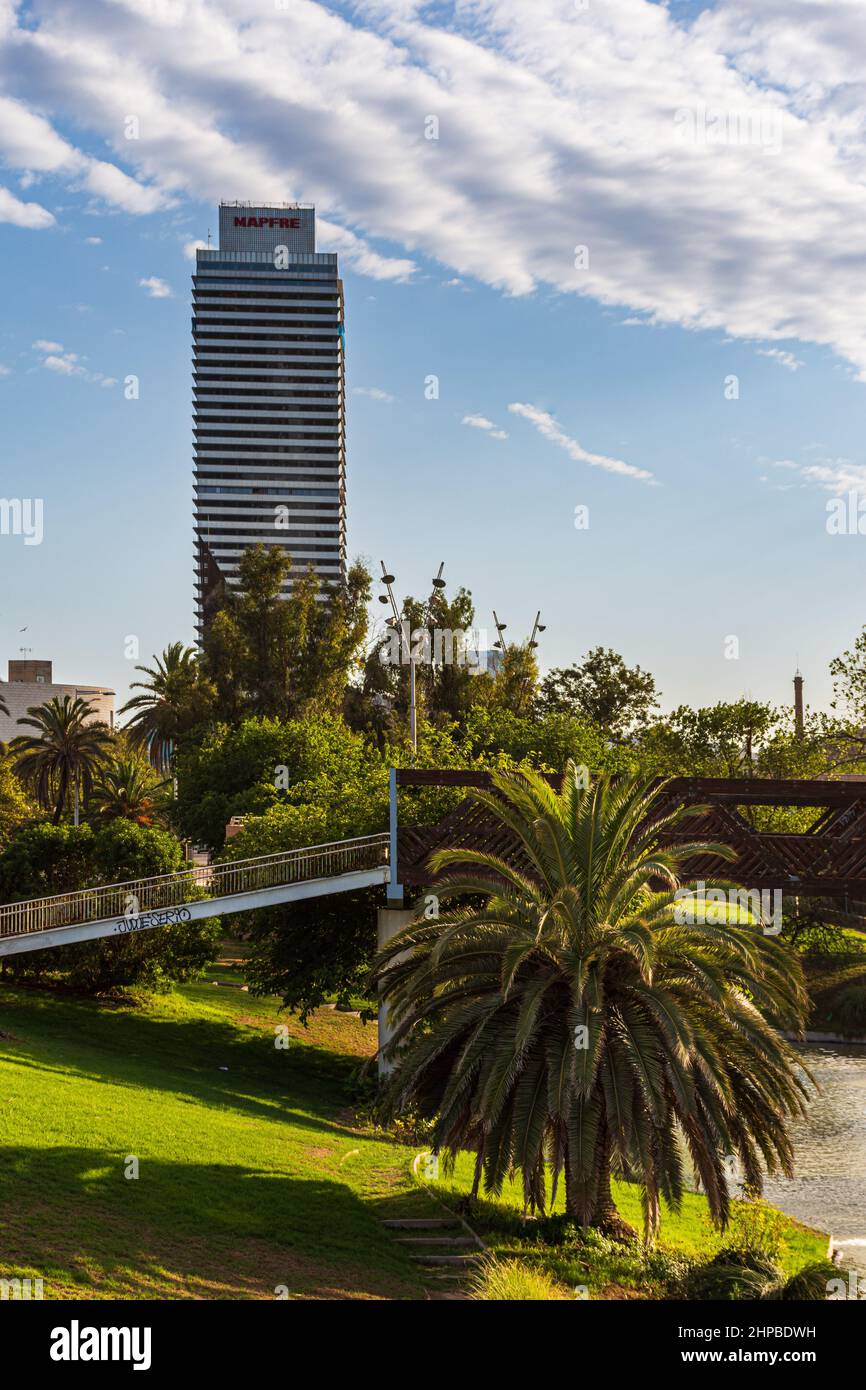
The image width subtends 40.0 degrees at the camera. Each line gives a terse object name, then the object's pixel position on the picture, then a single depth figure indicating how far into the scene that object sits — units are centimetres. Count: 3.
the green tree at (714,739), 5819
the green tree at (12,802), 5950
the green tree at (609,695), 7425
